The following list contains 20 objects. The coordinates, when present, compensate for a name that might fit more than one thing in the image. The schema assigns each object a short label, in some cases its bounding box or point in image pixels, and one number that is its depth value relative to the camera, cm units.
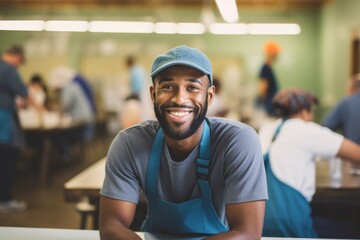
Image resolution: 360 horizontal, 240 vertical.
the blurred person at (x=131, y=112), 460
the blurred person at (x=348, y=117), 393
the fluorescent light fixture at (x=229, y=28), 905
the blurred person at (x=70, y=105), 732
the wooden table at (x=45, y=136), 607
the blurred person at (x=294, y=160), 219
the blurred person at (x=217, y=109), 520
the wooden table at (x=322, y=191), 240
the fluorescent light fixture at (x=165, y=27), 924
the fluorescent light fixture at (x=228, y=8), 454
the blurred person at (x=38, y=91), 843
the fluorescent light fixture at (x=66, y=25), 830
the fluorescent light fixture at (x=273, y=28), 921
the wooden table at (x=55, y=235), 148
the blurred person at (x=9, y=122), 463
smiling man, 151
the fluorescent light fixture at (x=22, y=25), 825
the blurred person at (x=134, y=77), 753
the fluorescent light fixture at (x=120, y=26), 870
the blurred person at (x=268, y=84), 660
